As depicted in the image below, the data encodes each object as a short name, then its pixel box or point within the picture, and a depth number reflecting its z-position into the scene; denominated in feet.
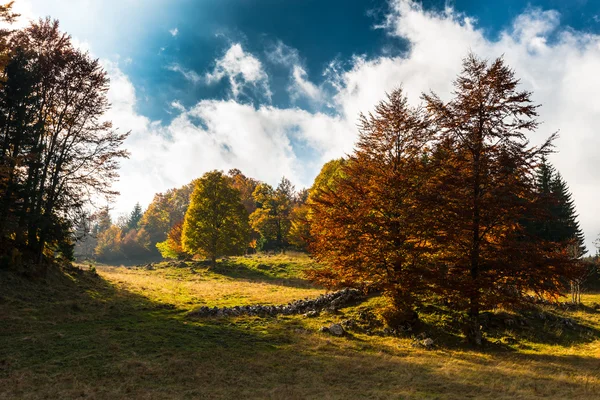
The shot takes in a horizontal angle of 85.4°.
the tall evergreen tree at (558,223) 134.92
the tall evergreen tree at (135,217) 375.45
